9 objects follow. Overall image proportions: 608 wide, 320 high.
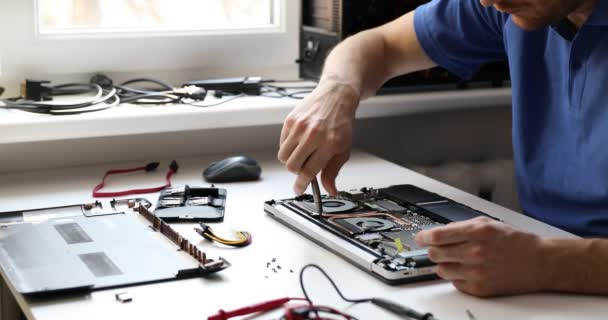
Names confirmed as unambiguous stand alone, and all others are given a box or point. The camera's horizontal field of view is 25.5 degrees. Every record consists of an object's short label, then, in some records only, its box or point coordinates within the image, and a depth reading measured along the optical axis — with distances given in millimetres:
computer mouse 2416
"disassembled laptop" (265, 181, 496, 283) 1945
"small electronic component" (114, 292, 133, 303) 1859
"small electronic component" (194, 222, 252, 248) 2074
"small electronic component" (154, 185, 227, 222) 2189
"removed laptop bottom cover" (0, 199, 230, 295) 1911
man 1906
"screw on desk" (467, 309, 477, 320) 1827
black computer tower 2727
